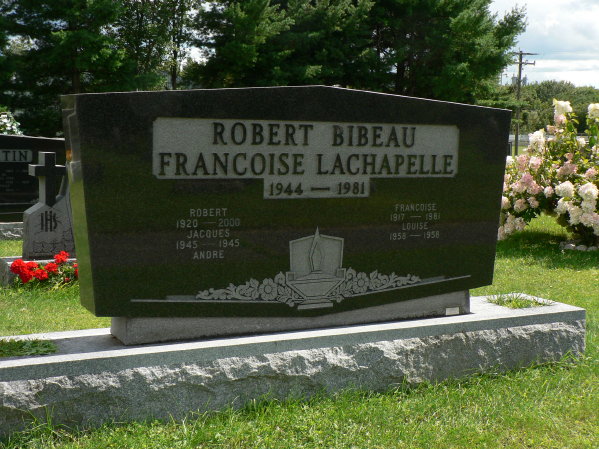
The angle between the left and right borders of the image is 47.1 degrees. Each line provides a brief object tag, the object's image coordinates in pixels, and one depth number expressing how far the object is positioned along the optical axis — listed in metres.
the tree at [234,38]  23.67
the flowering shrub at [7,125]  15.36
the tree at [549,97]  59.84
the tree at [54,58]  21.92
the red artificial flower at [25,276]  7.12
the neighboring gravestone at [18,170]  10.76
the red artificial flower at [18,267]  7.11
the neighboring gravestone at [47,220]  7.96
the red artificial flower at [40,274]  7.20
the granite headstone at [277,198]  3.63
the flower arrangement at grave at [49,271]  7.13
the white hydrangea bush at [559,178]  9.47
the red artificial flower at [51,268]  7.34
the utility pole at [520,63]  47.69
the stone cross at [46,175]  7.86
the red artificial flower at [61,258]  7.44
